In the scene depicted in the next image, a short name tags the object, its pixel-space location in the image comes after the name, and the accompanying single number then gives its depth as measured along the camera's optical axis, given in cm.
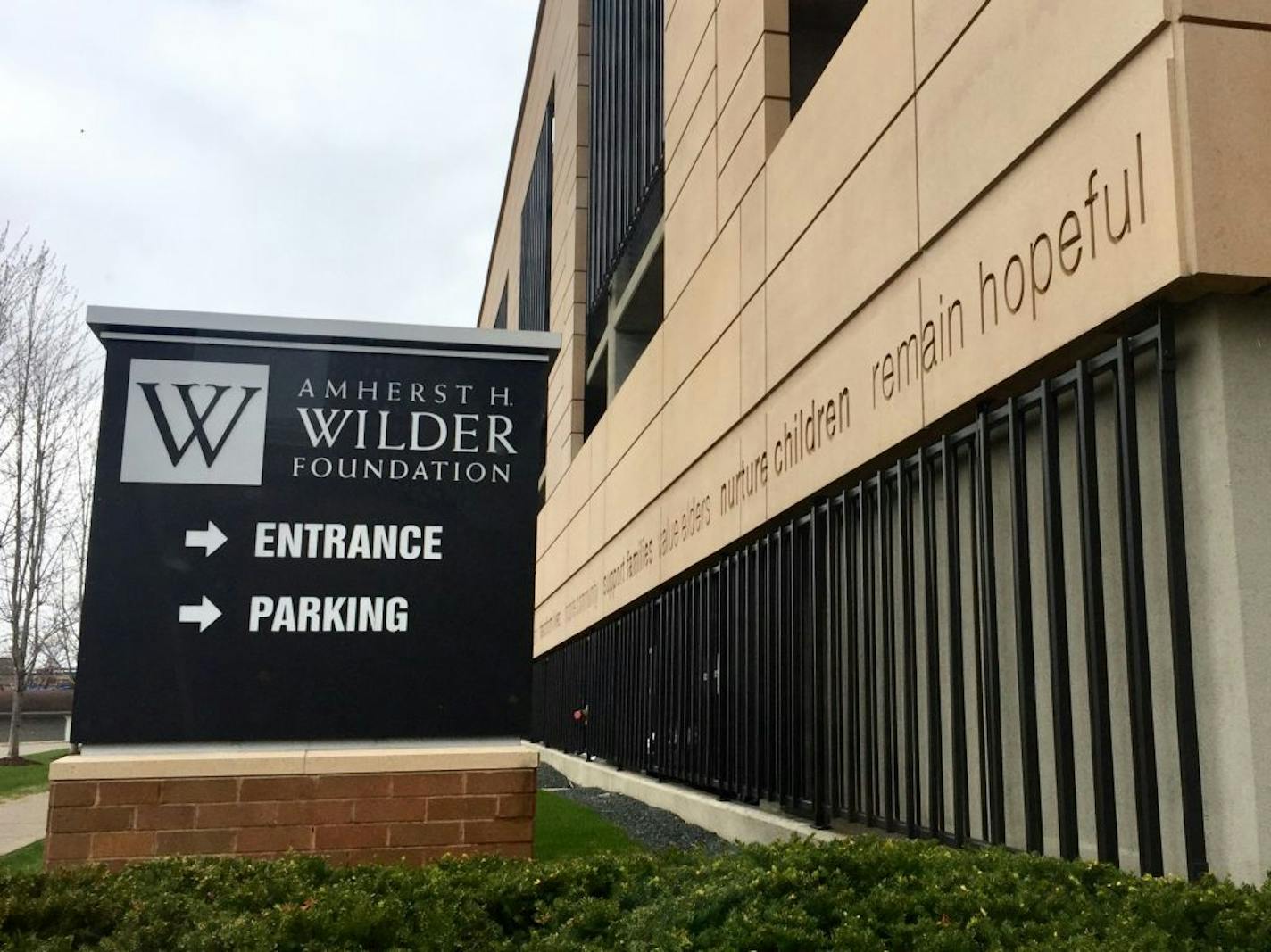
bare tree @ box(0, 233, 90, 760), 2323
